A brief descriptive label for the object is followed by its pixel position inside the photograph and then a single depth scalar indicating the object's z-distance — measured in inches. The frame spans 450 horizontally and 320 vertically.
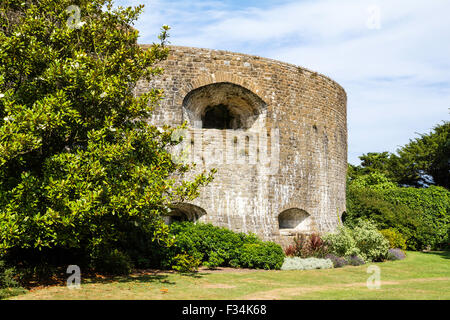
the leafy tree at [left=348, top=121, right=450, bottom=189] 1239.5
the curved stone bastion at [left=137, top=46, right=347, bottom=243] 541.0
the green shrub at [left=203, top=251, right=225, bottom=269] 446.0
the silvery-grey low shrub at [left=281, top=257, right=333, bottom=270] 472.4
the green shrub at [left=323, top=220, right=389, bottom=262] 543.5
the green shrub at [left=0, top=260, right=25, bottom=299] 270.9
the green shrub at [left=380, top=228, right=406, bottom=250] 681.6
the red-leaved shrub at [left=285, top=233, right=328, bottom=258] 529.0
